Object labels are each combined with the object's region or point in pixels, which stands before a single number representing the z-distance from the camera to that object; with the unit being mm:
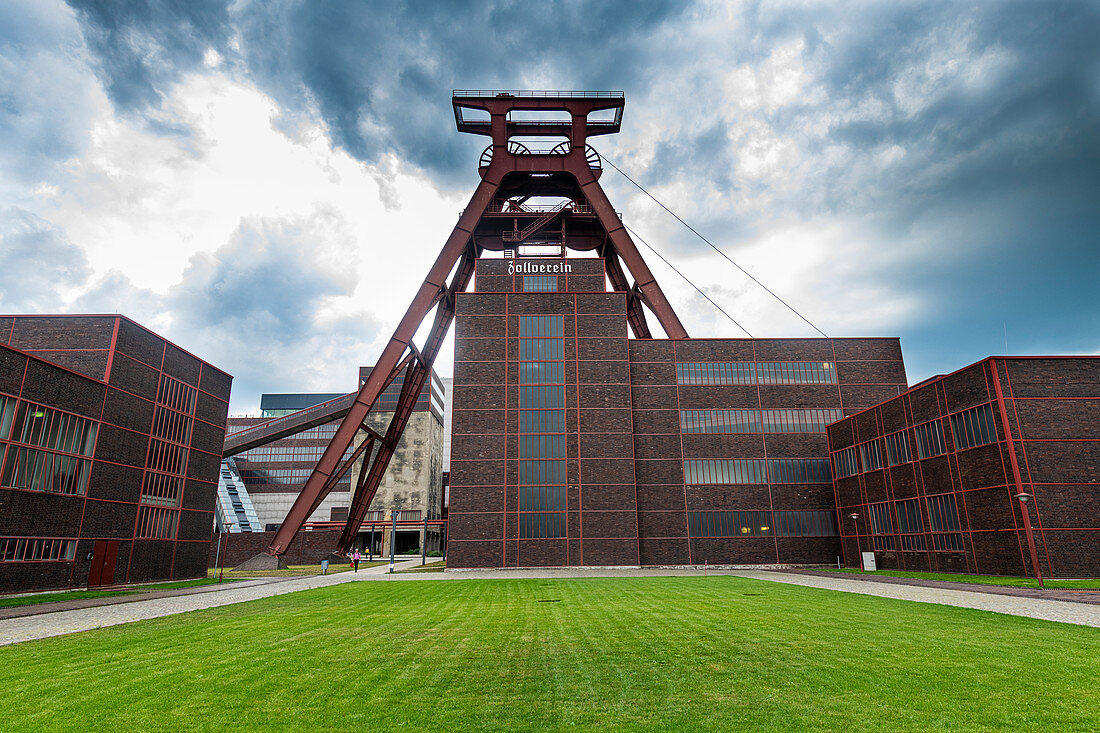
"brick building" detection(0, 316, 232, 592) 23906
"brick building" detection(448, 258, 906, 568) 40656
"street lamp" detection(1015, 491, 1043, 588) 23297
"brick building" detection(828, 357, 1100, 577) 24141
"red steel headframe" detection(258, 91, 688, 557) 45406
